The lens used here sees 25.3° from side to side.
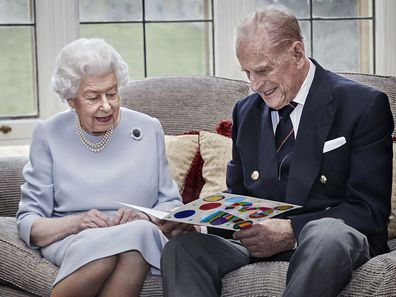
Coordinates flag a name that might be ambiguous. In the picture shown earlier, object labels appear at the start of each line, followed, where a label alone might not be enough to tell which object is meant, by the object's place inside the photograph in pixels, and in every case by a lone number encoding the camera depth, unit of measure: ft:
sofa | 8.73
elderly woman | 9.14
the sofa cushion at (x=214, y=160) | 10.43
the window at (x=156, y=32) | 13.48
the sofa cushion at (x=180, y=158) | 10.62
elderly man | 8.13
